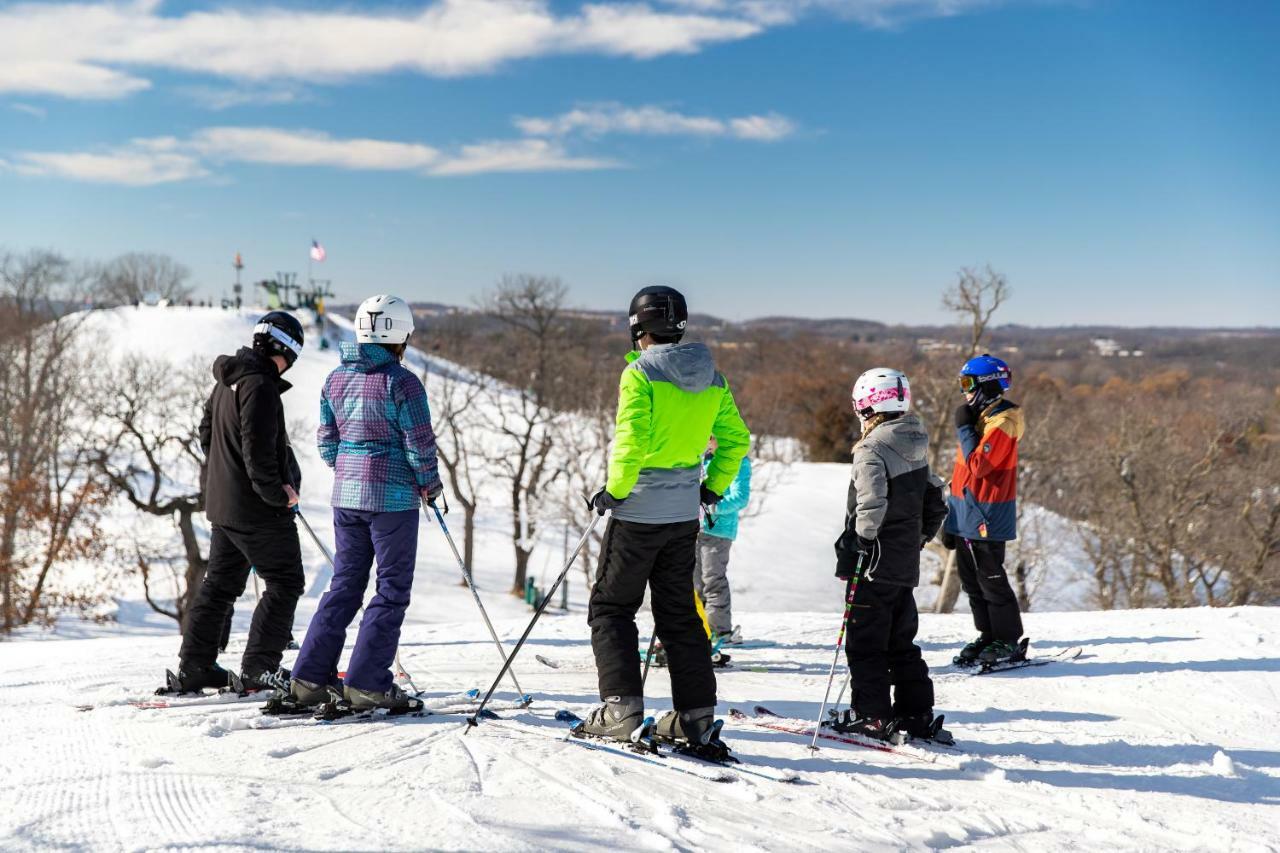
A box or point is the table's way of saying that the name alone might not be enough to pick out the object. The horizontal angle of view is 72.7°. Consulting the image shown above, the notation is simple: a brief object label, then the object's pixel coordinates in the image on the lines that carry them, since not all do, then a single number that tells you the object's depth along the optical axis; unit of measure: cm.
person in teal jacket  723
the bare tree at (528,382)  3444
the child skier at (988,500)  686
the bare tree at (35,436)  2588
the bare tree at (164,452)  2547
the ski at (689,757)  429
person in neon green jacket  437
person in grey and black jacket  509
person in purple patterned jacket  493
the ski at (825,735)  484
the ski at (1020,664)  702
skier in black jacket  523
